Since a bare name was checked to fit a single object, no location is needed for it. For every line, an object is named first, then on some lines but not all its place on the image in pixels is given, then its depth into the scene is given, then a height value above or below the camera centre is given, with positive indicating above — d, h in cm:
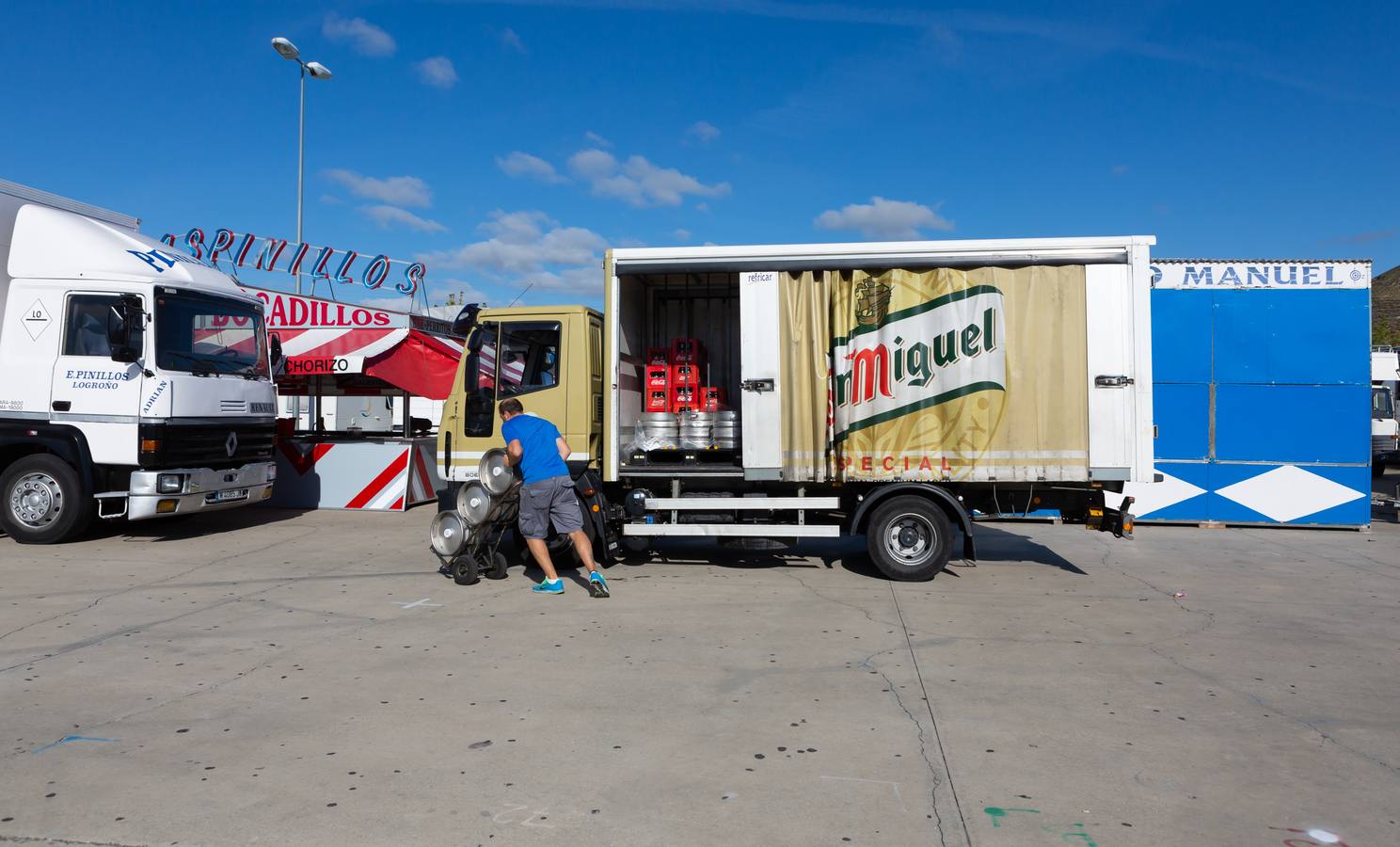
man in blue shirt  755 -49
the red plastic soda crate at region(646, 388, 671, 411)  912 +31
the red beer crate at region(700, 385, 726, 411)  932 +33
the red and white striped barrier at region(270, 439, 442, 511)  1316 -63
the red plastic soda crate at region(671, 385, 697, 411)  917 +33
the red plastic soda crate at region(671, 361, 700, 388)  919 +56
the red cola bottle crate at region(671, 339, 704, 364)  933 +83
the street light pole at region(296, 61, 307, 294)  2078 +692
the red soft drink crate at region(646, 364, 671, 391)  912 +54
